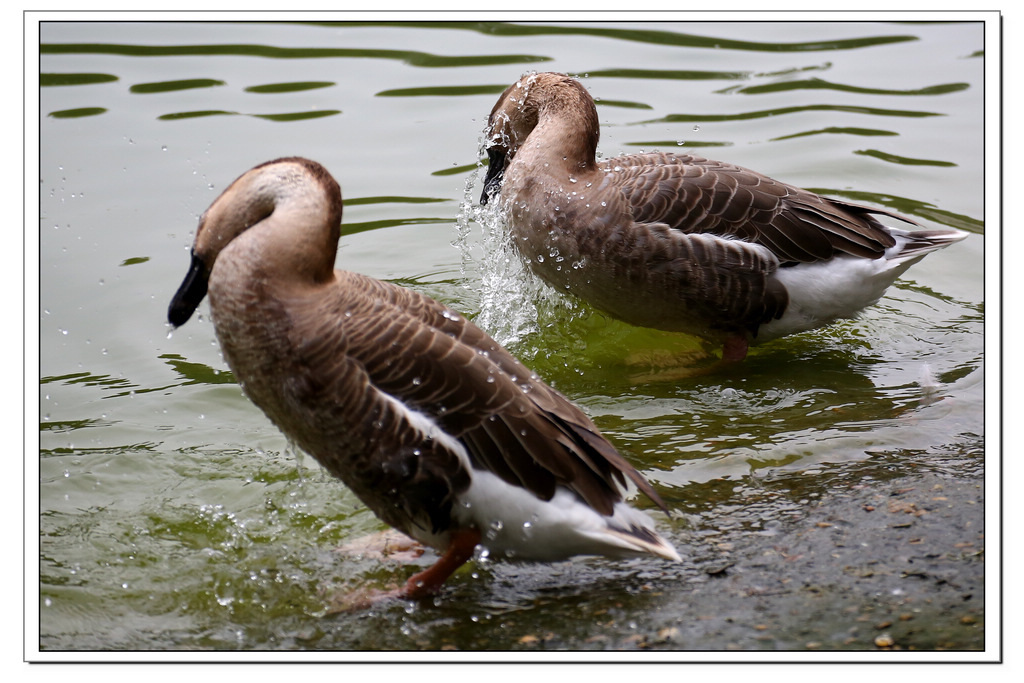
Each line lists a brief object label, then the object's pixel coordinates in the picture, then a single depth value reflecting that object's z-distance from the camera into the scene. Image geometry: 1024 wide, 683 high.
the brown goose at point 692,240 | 12.78
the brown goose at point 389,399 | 7.87
